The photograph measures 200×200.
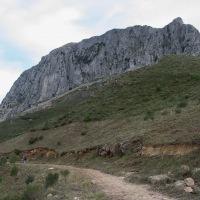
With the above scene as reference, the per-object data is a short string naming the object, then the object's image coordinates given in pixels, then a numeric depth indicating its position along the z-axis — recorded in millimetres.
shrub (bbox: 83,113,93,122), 30437
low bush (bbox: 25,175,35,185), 14814
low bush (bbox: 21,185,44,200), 11047
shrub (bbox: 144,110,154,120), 22755
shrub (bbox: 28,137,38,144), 31419
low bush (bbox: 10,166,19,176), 17489
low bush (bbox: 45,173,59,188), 12895
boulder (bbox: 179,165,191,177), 11490
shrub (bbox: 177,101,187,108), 23347
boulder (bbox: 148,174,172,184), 11219
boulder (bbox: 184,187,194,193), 9968
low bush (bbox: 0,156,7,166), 20483
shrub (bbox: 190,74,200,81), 33650
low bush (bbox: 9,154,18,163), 21921
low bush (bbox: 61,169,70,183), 14376
